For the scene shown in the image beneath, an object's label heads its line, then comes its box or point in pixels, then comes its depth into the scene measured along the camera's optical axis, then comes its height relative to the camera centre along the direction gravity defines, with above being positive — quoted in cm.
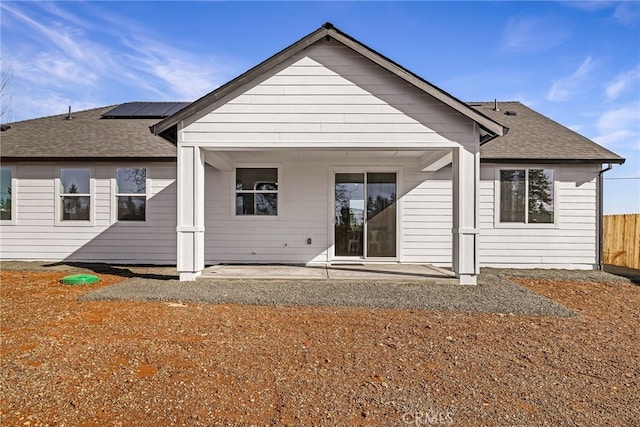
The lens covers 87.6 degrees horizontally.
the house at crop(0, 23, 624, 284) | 913 +25
